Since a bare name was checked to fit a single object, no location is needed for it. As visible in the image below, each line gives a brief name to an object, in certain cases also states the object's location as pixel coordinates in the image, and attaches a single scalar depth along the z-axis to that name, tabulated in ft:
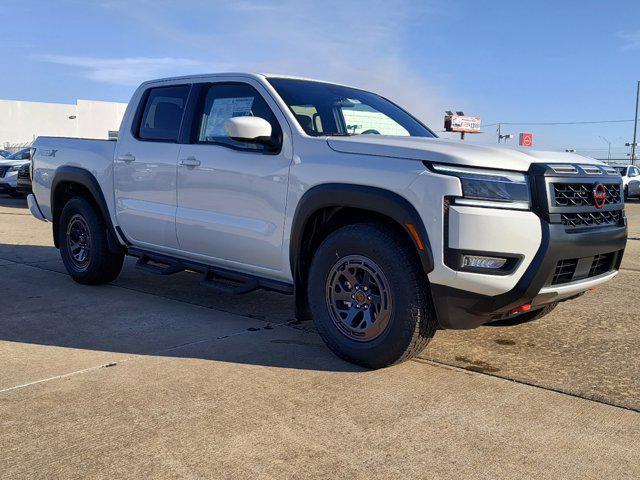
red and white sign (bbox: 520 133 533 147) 150.28
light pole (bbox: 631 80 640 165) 173.14
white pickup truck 11.32
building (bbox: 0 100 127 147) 192.13
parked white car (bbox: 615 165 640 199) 89.04
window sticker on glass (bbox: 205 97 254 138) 15.69
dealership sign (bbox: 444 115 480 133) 151.16
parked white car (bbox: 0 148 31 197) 61.98
